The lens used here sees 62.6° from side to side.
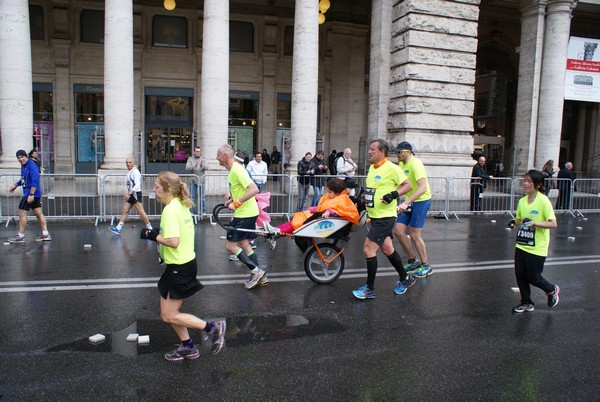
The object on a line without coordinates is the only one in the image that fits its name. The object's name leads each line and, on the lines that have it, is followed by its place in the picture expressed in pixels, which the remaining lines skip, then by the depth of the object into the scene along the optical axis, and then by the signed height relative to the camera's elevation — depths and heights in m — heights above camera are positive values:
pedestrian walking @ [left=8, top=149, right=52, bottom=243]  9.84 -1.02
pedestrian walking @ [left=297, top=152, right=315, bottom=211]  14.59 -0.98
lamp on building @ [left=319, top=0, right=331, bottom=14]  19.53 +5.73
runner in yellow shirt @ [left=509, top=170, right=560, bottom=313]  5.91 -1.00
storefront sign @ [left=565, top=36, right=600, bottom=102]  20.98 +3.63
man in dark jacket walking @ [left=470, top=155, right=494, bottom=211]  15.35 -0.98
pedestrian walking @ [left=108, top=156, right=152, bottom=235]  10.93 -1.08
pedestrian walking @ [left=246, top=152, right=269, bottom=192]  14.24 -0.65
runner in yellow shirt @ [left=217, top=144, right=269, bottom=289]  6.67 -0.95
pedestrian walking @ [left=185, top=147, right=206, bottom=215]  13.11 -0.81
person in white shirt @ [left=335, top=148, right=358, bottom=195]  14.99 -0.48
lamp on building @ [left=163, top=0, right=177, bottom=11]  20.34 +5.82
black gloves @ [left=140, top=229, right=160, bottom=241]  4.31 -0.78
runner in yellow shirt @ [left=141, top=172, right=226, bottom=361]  4.35 -0.98
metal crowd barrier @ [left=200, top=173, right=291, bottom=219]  13.78 -1.62
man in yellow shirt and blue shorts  7.37 -0.94
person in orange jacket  6.88 -0.82
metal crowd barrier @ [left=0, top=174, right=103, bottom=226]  12.80 -1.83
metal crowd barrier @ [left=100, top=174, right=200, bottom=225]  12.93 -1.73
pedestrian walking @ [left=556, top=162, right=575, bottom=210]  16.19 -1.05
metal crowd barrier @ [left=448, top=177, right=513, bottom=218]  15.50 -1.45
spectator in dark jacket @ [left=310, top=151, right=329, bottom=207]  14.79 -0.75
